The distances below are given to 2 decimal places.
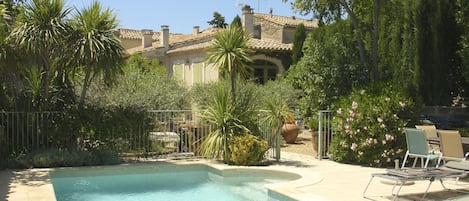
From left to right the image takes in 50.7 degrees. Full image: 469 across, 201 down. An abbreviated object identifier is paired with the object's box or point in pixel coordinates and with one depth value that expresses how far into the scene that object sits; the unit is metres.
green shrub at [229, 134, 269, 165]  11.84
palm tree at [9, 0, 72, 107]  11.03
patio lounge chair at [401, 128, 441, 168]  9.30
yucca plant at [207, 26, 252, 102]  12.42
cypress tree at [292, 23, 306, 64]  27.42
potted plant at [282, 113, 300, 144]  16.97
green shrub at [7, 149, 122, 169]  11.15
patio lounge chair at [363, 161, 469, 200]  7.04
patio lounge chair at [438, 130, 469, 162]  8.92
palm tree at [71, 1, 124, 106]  11.53
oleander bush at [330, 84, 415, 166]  11.71
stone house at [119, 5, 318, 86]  28.89
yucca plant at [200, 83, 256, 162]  12.15
